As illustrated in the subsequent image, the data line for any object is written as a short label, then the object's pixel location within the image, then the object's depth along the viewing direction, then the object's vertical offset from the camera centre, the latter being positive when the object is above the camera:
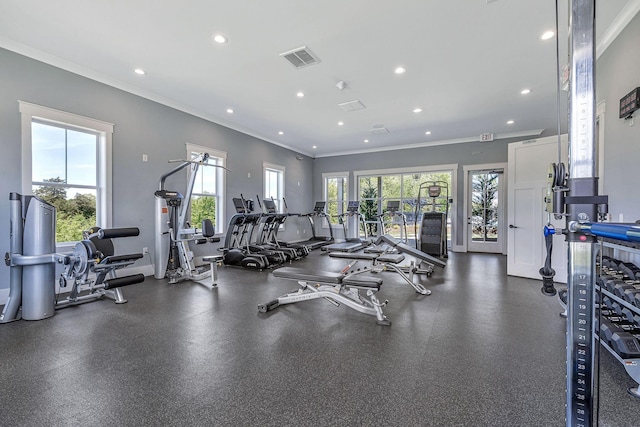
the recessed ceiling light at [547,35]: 3.34 +2.10
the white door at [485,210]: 7.93 +0.04
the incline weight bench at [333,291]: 3.03 -0.94
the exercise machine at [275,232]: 6.78 -0.53
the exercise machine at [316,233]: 8.97 -0.67
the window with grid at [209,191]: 6.25 +0.47
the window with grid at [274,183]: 8.50 +0.87
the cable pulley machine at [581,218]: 1.06 -0.02
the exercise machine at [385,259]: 4.10 -0.72
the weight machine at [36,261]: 3.10 -0.56
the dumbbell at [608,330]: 2.09 -0.87
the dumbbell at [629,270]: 2.51 -0.52
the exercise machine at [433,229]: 7.16 -0.46
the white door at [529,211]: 4.75 +0.01
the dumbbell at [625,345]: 1.87 -0.90
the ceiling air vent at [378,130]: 7.21 +2.13
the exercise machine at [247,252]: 5.76 -0.88
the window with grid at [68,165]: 3.88 +0.68
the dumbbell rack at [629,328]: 1.86 -0.88
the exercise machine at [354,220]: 8.87 -0.30
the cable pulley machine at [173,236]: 4.91 -0.44
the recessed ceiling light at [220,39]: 3.49 +2.14
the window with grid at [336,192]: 10.18 +0.69
